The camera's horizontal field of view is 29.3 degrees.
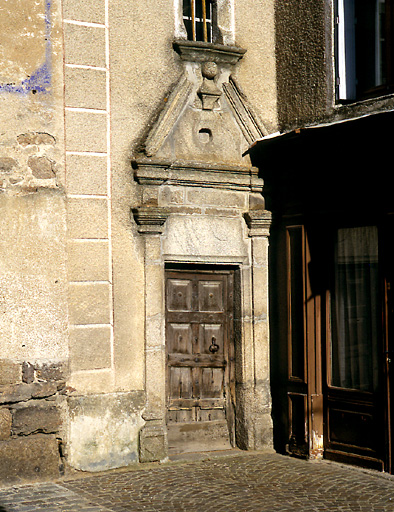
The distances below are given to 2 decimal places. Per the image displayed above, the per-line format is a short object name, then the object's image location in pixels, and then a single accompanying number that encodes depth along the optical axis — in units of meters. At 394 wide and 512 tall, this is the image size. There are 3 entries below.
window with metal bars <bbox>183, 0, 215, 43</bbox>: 8.41
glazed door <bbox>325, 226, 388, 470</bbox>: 7.47
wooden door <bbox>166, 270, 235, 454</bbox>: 8.17
